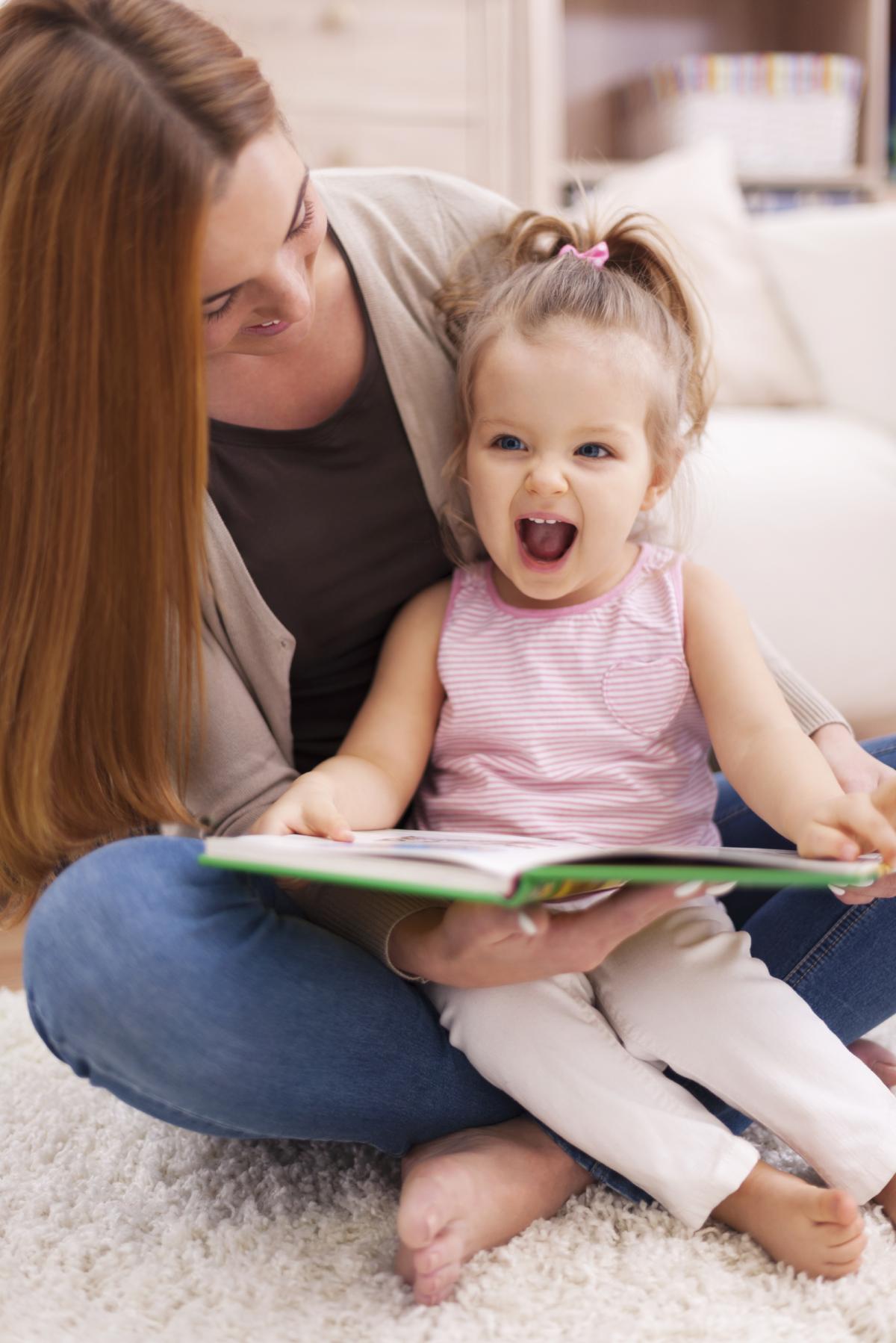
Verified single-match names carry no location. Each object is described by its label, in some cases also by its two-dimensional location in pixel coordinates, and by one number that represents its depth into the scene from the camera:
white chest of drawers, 2.32
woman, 0.75
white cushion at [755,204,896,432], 1.96
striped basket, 2.58
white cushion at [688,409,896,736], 1.74
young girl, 0.79
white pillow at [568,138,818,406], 2.03
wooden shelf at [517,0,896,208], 2.79
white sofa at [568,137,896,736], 1.75
